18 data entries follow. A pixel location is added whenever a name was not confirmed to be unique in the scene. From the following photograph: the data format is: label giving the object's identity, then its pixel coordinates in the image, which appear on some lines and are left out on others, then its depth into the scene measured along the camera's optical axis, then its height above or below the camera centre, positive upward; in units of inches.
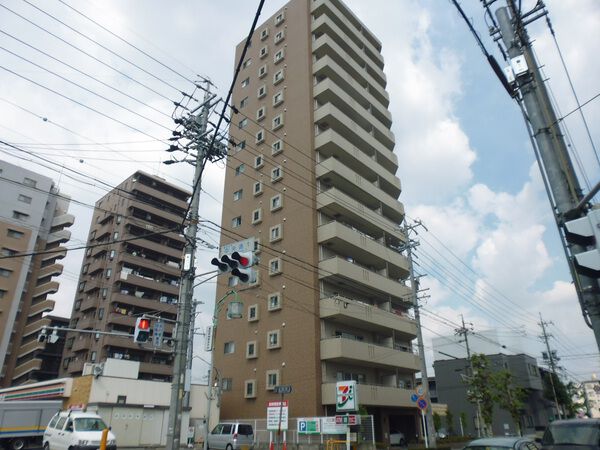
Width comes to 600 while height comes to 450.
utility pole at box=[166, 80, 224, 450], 528.1 +210.9
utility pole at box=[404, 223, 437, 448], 978.1 +186.3
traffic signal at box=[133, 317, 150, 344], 600.7 +118.6
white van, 666.2 -15.9
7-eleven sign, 940.0 +43.0
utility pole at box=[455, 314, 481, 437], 1546.0 +317.1
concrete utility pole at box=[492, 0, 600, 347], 306.2 +216.1
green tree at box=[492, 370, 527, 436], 1481.3 +66.3
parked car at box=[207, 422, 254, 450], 1024.9 -40.2
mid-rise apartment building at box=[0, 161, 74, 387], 2213.3 +782.5
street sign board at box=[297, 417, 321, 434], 946.7 -15.7
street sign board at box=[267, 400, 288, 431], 963.5 +4.4
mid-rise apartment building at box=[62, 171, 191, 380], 2249.0 +755.9
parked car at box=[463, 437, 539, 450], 411.5 -27.4
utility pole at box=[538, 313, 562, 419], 2246.6 +253.7
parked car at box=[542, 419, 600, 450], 368.5 -18.4
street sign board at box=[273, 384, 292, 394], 752.7 +47.9
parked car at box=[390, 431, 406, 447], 1319.8 -68.3
